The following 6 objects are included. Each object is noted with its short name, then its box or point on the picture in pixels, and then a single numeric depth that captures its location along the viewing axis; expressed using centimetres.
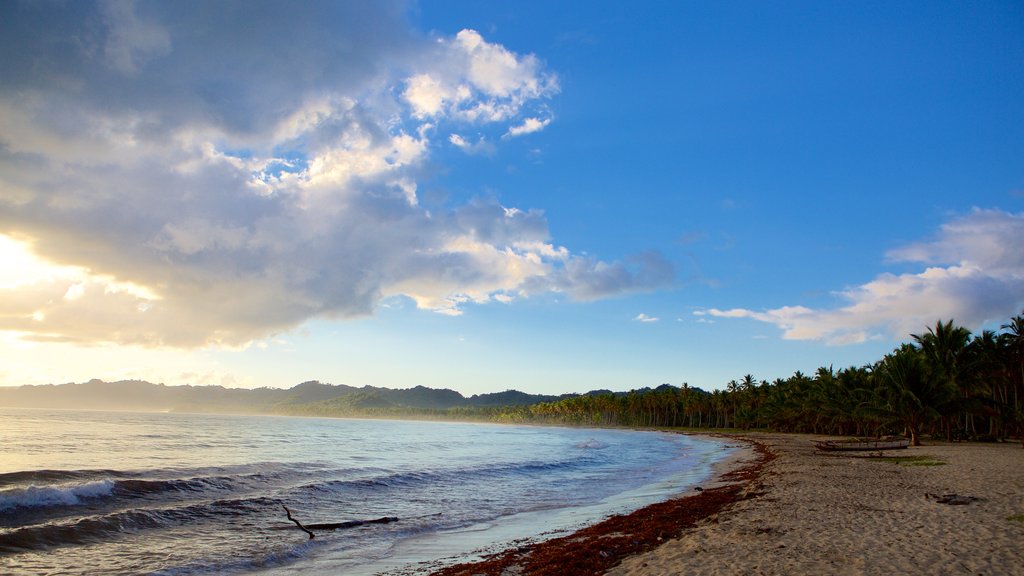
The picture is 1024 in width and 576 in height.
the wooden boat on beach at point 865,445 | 4325
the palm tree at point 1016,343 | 5209
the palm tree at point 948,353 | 5144
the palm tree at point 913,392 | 4891
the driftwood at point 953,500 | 1524
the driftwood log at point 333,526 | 1605
